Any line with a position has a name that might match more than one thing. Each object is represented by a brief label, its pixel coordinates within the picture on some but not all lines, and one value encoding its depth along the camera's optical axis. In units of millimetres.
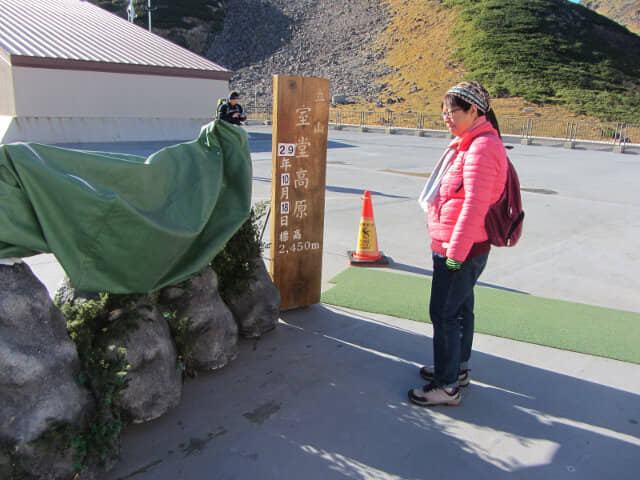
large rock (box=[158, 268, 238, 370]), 3621
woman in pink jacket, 3113
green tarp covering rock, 2609
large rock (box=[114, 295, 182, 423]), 3105
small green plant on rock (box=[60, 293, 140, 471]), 2641
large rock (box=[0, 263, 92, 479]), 2436
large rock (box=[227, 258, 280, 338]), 4305
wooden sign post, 4633
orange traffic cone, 6566
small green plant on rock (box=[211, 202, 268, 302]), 4145
